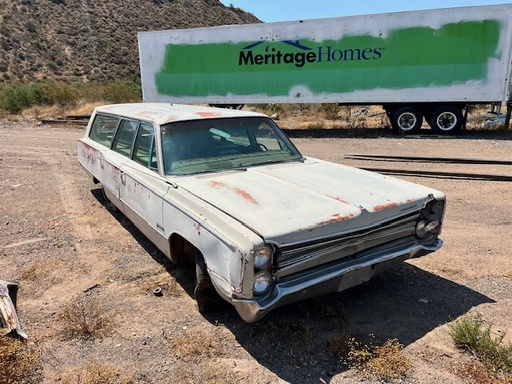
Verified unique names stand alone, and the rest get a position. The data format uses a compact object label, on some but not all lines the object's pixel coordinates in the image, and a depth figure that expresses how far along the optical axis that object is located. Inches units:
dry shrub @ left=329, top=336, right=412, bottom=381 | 108.7
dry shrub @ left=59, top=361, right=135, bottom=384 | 106.0
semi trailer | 506.0
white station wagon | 109.0
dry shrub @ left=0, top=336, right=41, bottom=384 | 104.0
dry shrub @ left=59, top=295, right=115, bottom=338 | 127.5
